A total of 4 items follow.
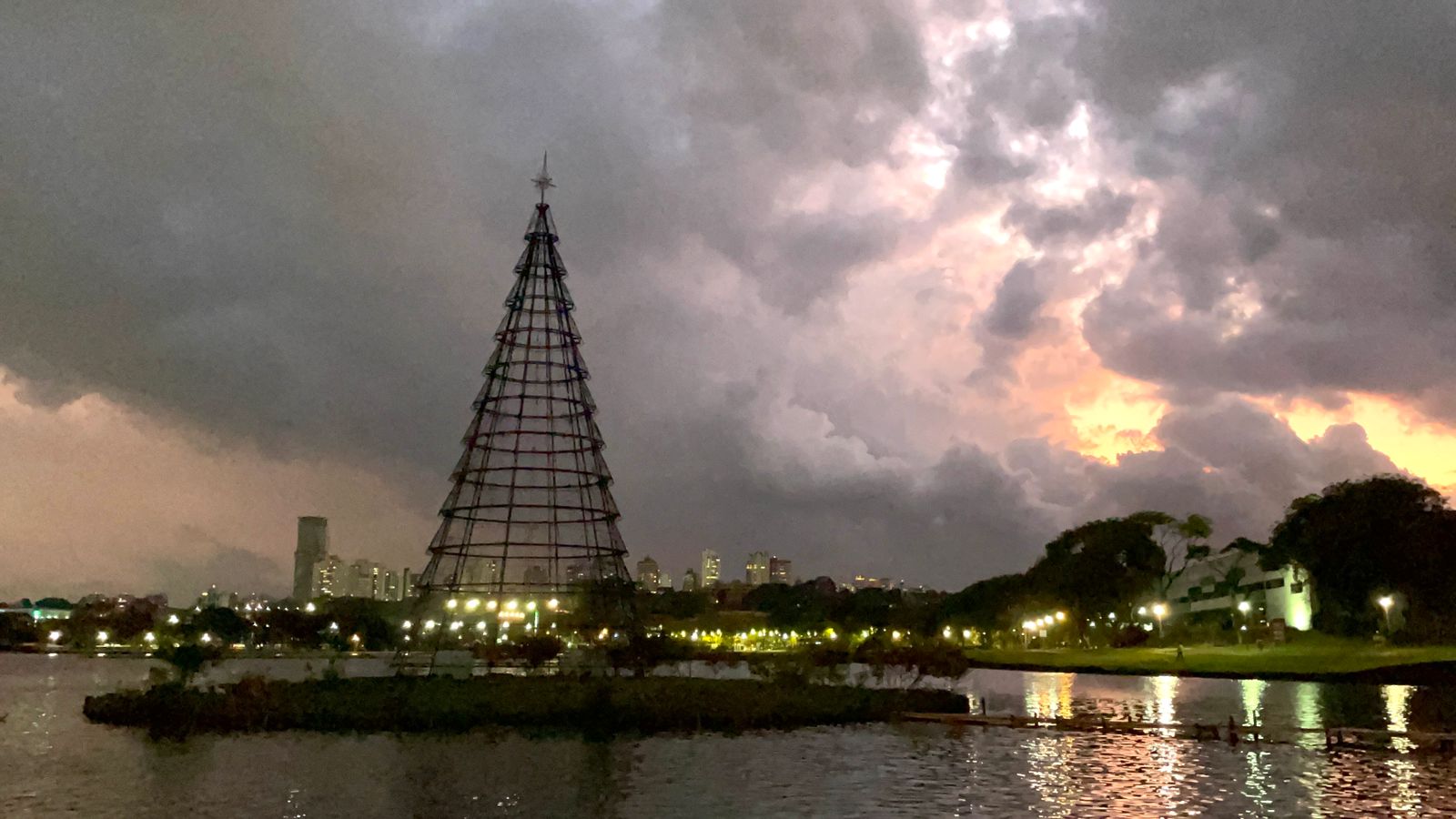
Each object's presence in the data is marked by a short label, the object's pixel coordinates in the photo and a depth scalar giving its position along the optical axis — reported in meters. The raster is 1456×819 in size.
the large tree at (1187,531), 140.62
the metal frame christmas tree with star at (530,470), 73.69
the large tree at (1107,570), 133.12
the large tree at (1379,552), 92.31
